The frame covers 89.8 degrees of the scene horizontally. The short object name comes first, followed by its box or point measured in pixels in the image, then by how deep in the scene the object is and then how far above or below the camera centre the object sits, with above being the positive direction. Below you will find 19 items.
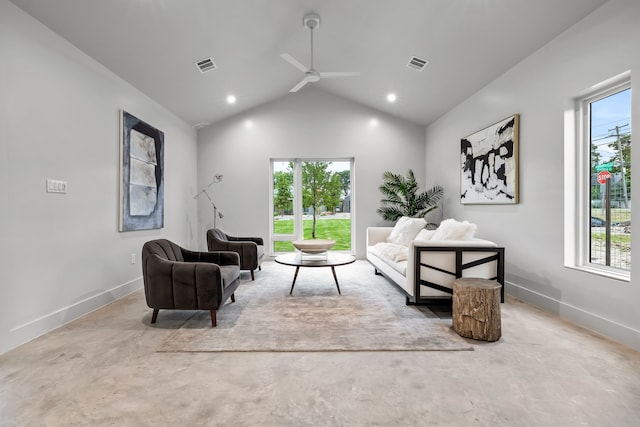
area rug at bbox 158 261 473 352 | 2.41 -0.99
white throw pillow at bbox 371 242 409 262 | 3.93 -0.52
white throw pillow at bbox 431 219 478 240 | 3.40 -0.20
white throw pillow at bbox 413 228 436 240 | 4.08 -0.29
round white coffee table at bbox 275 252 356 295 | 3.74 -0.59
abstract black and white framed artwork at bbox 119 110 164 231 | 3.83 +0.49
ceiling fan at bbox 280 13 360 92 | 3.79 +1.66
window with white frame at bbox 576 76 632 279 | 2.64 +0.28
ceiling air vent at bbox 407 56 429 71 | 4.27 +2.03
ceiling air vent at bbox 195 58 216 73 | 4.14 +1.94
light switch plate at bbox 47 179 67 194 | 2.74 +0.23
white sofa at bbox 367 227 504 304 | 3.10 -0.50
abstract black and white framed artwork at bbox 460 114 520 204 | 3.76 +0.64
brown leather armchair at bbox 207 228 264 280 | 4.74 -0.55
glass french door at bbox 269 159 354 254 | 6.56 +0.23
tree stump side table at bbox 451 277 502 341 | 2.46 -0.77
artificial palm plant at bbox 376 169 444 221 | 5.96 +0.28
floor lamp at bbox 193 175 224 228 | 6.27 +0.33
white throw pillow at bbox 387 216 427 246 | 4.80 -0.28
